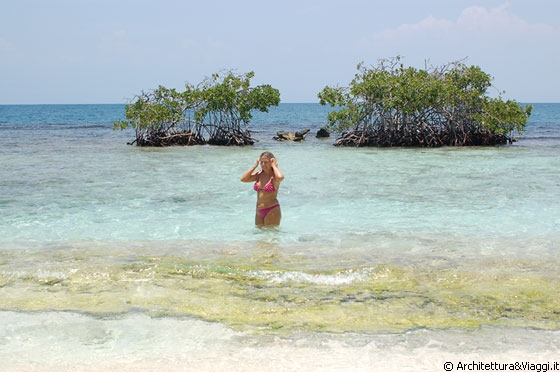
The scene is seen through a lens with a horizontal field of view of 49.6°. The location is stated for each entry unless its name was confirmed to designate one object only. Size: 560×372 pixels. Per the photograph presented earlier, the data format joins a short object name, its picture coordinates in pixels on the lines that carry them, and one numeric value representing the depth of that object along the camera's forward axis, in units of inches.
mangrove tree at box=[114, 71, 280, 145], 933.2
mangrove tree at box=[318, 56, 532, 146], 877.8
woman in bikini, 317.4
